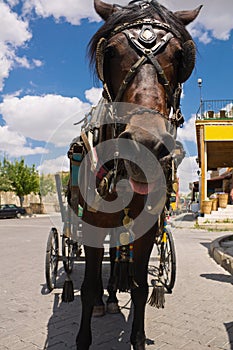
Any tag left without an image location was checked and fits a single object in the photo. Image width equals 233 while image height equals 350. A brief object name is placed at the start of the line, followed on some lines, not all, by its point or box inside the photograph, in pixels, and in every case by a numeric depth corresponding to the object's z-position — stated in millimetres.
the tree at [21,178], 36938
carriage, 3033
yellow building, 19797
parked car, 31750
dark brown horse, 2047
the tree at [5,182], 36156
